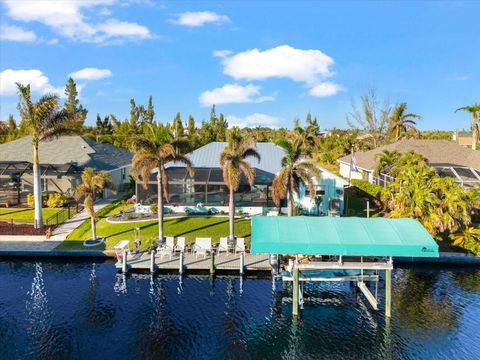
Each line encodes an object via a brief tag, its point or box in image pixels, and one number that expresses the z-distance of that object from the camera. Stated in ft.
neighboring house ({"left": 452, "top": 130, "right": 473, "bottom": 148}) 316.74
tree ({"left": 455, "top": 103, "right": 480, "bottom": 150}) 200.44
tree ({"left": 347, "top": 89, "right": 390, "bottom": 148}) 271.90
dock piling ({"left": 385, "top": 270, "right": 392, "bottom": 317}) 65.26
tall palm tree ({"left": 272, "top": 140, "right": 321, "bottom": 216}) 88.79
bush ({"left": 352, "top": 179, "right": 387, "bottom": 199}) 131.64
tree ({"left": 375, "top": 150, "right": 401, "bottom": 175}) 137.80
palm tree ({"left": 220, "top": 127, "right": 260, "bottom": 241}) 88.84
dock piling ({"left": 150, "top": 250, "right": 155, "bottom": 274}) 80.84
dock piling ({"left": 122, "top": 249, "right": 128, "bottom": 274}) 80.53
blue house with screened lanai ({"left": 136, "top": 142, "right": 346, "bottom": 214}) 116.47
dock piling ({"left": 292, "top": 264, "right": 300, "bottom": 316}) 65.82
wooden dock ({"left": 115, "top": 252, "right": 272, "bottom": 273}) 81.56
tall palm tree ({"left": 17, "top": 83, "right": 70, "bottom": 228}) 101.50
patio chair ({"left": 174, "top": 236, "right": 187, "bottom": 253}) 86.19
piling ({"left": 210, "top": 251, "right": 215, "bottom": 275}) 80.64
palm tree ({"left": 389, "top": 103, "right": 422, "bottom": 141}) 217.15
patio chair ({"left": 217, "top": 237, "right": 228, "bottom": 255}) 87.66
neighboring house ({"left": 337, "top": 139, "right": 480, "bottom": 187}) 137.90
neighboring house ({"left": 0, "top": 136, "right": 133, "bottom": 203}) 135.95
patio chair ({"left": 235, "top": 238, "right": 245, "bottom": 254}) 87.69
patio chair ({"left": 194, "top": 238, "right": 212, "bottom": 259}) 85.76
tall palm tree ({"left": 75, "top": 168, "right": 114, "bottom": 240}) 92.13
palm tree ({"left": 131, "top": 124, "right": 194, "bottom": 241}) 89.06
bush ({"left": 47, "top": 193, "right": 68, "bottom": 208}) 123.24
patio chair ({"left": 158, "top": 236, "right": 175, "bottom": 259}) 86.48
